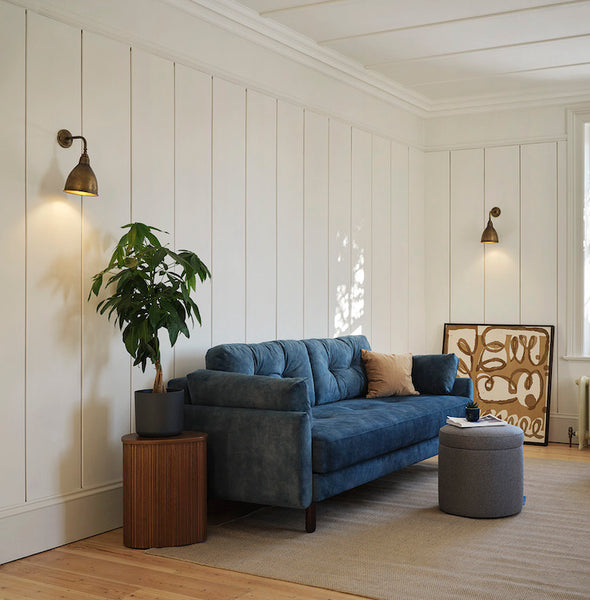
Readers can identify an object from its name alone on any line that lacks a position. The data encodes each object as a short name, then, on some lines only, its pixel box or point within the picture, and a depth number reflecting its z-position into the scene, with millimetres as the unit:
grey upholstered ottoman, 4176
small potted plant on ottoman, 4348
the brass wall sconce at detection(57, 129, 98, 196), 3602
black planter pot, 3709
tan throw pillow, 5488
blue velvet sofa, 3846
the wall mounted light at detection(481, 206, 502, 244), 6789
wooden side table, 3666
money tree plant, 3678
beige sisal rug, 3199
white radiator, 6234
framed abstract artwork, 6570
